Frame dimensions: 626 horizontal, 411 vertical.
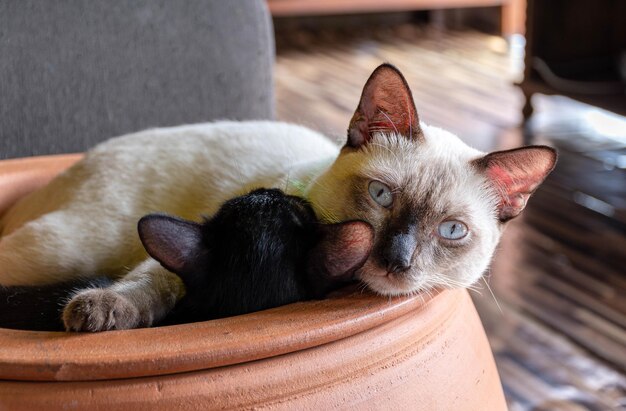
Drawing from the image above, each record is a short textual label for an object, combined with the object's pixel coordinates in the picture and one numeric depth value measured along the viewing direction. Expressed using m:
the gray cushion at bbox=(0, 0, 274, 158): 0.75
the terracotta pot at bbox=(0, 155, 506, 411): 0.49
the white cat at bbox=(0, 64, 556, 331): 0.55
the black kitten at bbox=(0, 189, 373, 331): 0.53
